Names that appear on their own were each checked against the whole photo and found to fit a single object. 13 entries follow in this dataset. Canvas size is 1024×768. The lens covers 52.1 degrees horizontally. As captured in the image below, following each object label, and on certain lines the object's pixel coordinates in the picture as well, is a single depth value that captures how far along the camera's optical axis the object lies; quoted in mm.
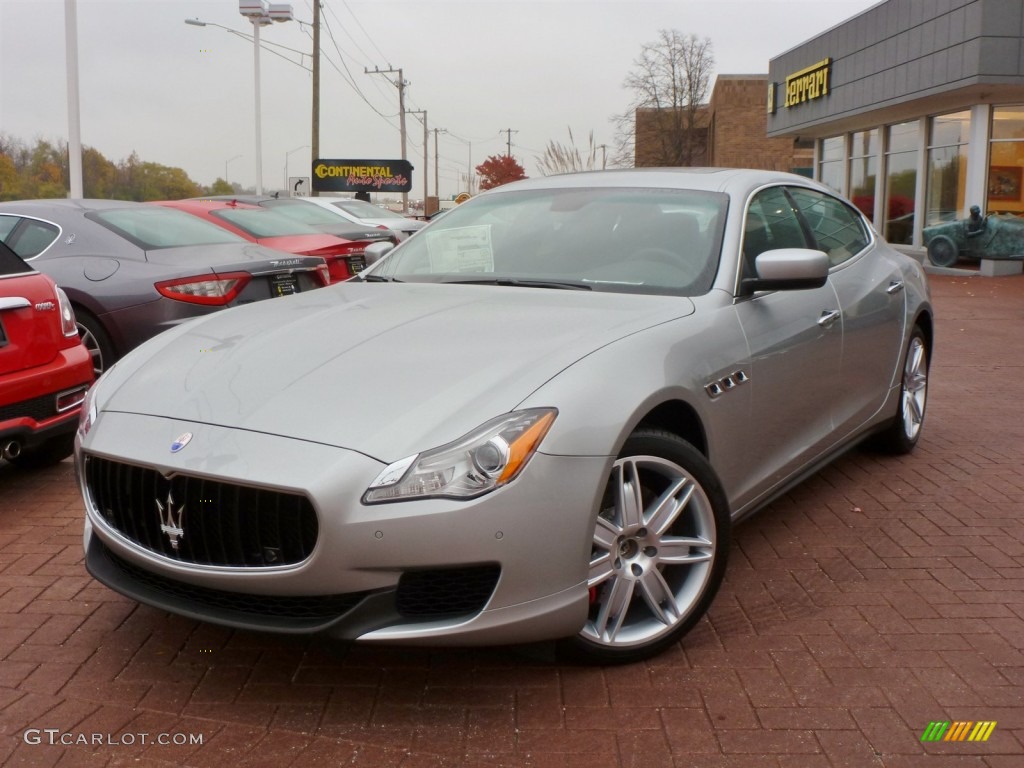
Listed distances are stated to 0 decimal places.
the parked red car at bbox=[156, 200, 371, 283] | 9281
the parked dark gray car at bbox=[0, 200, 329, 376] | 6688
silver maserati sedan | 2730
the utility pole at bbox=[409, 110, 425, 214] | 80406
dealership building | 19047
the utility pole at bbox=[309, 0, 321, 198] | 35281
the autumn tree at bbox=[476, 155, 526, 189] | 77062
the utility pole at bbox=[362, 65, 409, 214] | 61006
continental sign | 38125
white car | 16375
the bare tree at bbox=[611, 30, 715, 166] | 60344
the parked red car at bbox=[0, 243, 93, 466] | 4746
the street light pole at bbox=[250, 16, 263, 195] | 36028
